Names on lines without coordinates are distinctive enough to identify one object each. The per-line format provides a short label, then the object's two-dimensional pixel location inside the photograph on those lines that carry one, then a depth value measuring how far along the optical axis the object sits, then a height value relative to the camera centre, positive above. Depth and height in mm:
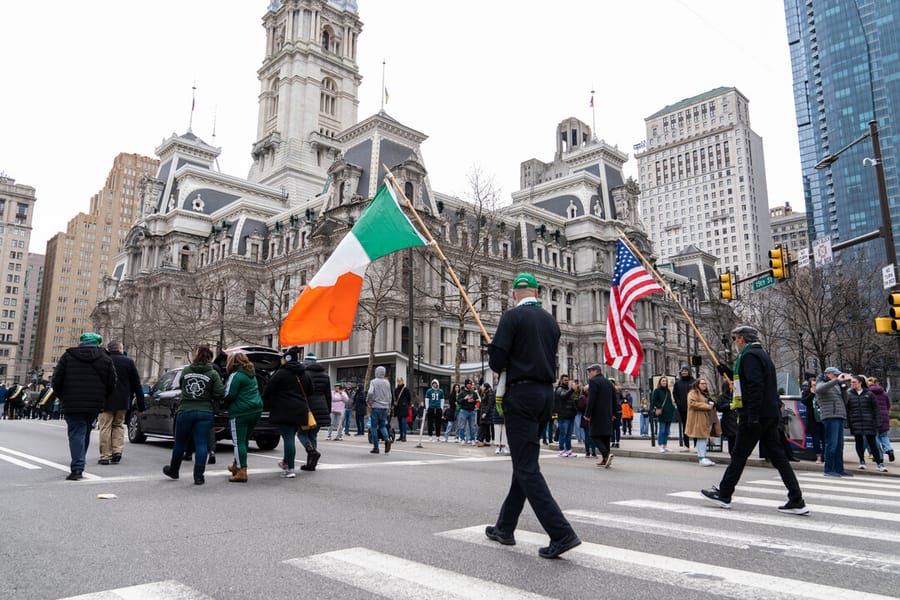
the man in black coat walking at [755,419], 7078 -69
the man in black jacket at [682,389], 15672 +582
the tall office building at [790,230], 143500 +41646
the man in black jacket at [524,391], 4984 +166
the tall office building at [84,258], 134875 +33099
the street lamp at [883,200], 16406 +5630
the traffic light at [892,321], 15133 +2242
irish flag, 11258 +2362
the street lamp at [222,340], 35038 +3944
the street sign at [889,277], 15867 +3421
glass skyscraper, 86875 +45537
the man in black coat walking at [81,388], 9109 +316
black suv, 13445 -43
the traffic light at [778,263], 17328 +4120
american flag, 16181 +2647
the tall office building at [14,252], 127244 +31955
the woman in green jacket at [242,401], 9242 +129
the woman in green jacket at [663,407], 15906 +136
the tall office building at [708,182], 127625 +48948
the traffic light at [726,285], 19219 +3897
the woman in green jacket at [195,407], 8984 +39
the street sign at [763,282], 18689 +3943
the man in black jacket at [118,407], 10836 +39
